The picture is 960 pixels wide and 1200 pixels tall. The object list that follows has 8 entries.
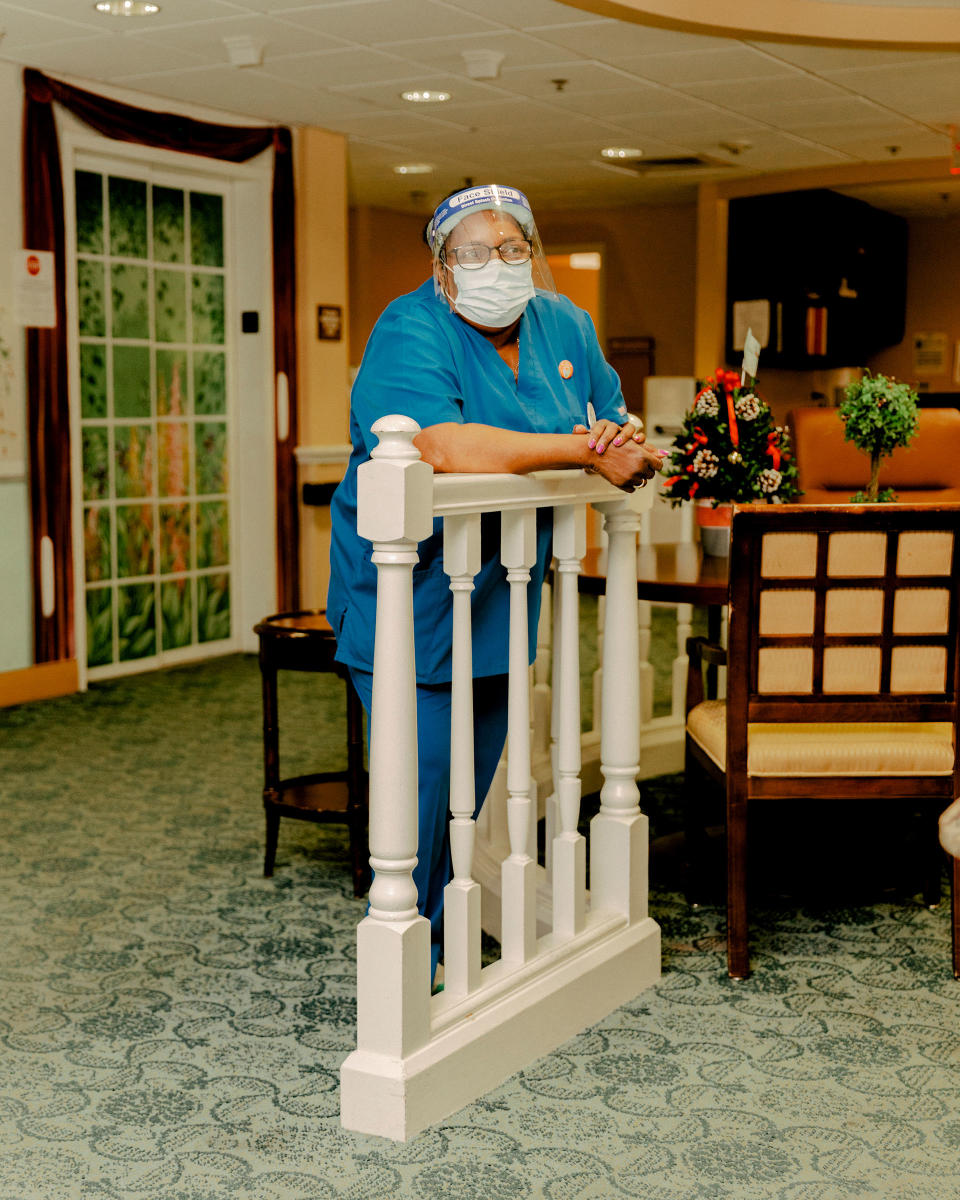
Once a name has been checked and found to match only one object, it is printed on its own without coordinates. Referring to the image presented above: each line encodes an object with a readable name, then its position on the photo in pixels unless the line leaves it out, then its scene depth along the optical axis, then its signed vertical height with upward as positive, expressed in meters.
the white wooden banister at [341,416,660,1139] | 2.13 -0.72
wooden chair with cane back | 2.65 -0.41
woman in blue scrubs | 2.35 +0.05
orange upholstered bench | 4.75 -0.04
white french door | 6.25 +0.16
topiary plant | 3.54 +0.09
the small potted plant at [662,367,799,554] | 3.51 +0.00
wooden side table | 3.32 -0.75
